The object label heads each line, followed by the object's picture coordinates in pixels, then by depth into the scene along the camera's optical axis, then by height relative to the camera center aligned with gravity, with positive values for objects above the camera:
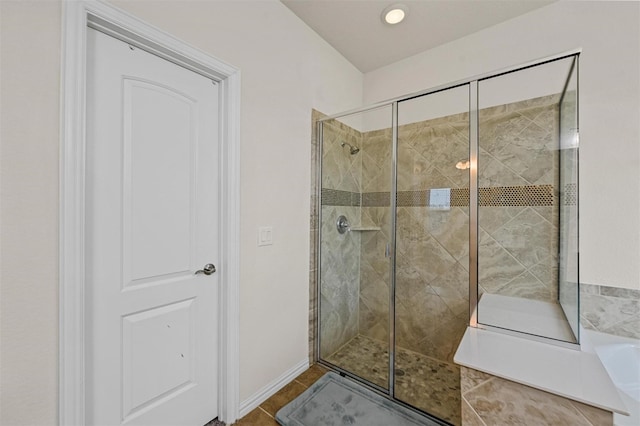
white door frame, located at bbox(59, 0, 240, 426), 0.98 +0.09
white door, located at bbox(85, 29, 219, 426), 1.13 -0.14
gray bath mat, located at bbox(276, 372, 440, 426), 1.54 -1.21
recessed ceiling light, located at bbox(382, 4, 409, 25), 1.87 +1.42
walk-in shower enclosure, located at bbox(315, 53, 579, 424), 1.53 -0.10
